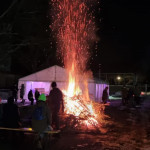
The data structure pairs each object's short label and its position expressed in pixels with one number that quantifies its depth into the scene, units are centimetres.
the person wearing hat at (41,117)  637
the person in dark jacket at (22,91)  2108
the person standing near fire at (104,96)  2172
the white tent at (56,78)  2100
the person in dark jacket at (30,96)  1922
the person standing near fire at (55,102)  898
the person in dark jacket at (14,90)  1872
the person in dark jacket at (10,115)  786
